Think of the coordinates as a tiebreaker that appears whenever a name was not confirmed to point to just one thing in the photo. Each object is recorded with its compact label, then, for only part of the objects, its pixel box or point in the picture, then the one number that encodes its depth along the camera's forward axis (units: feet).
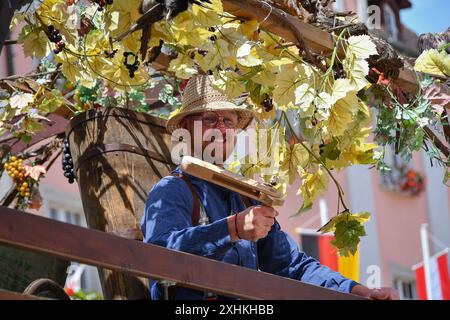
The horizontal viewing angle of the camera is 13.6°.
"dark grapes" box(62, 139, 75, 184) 23.79
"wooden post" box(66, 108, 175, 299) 22.62
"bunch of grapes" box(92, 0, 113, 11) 18.68
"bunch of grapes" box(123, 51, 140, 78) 19.46
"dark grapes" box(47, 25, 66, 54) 20.08
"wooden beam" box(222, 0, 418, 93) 19.37
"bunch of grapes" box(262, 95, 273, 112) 20.95
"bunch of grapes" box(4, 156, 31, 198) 25.84
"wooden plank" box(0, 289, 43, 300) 14.42
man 17.73
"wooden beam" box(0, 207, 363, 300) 14.27
